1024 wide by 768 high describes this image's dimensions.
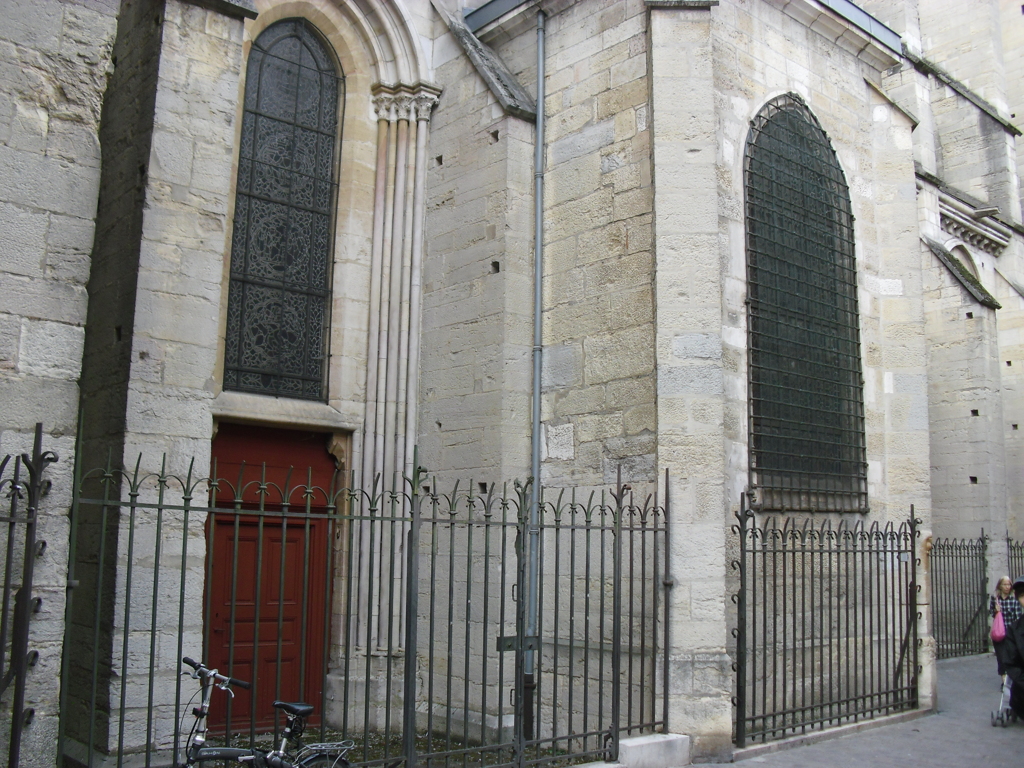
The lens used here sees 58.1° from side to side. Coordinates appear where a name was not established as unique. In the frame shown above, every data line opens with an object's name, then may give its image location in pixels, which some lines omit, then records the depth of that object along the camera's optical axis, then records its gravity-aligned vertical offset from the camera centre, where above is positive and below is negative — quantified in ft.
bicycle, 14.57 -4.01
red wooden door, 24.63 -1.97
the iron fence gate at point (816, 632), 22.29 -3.30
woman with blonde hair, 32.76 -3.14
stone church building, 21.26 +6.92
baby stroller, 25.63 -5.52
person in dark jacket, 25.63 -4.07
